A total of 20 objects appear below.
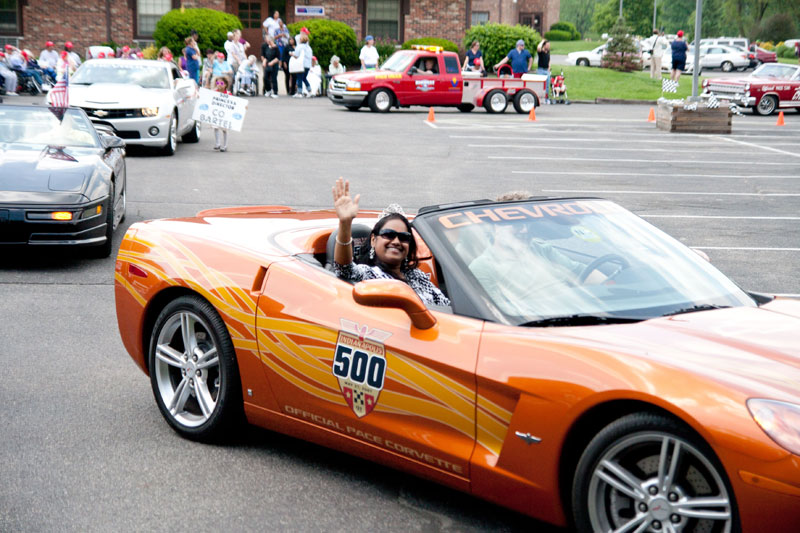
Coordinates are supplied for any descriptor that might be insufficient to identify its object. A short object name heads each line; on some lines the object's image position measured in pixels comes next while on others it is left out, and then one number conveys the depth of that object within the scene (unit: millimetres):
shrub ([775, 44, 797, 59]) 69812
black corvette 8461
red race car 30141
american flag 14680
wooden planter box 23156
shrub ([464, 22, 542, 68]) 38094
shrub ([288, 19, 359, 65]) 36344
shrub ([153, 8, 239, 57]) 35812
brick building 39375
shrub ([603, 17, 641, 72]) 44719
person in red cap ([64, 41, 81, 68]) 32688
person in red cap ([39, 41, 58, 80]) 32500
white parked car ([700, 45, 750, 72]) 58438
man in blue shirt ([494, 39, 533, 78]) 30453
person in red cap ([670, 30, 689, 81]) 34656
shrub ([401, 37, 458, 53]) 39247
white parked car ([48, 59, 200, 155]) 16531
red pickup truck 27641
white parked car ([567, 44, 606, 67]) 57812
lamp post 20922
